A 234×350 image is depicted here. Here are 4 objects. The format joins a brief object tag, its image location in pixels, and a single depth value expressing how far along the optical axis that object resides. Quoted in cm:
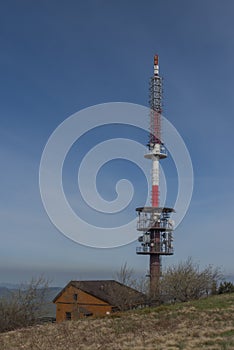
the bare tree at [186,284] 4072
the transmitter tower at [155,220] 5288
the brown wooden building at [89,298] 4741
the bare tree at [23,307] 3275
